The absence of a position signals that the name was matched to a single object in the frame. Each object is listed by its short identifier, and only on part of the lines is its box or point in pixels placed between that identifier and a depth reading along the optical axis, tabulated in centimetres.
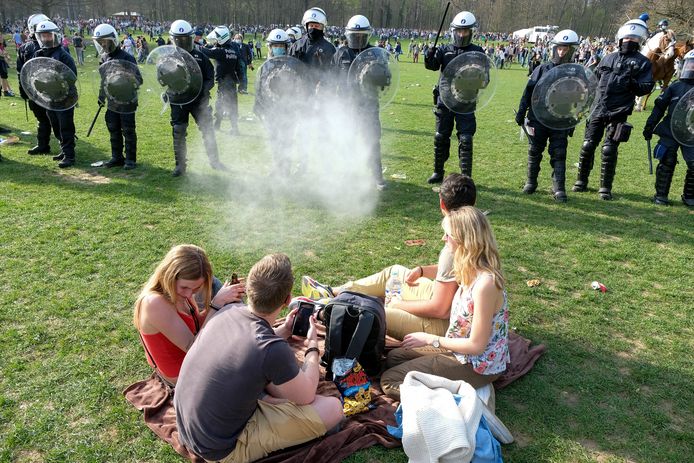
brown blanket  267
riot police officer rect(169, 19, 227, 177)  720
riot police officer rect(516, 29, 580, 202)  632
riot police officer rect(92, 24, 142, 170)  693
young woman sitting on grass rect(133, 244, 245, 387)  264
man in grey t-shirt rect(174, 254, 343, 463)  224
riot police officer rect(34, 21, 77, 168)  723
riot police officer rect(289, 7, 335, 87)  697
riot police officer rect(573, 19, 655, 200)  636
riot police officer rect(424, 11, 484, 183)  649
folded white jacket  250
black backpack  308
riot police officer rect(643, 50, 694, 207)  629
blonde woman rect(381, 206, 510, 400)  283
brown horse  1219
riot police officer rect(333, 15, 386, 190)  677
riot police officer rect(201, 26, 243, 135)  995
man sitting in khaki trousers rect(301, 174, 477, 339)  326
